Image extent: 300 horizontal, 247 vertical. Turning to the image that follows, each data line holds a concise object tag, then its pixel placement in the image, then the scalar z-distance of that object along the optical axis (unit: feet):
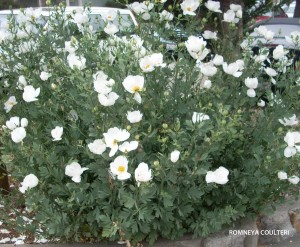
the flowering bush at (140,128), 8.32
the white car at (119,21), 11.33
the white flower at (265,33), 11.09
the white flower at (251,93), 9.93
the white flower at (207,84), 9.64
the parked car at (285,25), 27.17
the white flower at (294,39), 10.89
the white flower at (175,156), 7.84
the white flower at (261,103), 10.73
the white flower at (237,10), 11.59
